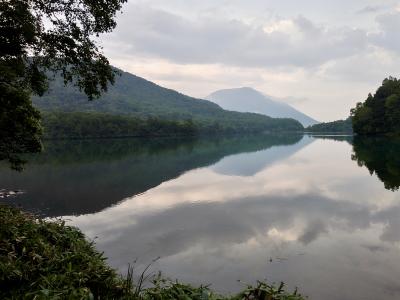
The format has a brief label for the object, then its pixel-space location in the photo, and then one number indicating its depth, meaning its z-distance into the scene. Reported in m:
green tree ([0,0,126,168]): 16.58
